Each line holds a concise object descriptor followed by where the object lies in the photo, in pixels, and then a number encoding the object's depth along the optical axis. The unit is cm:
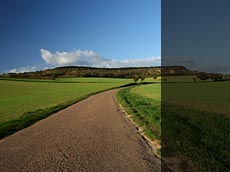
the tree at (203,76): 9176
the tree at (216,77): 8919
